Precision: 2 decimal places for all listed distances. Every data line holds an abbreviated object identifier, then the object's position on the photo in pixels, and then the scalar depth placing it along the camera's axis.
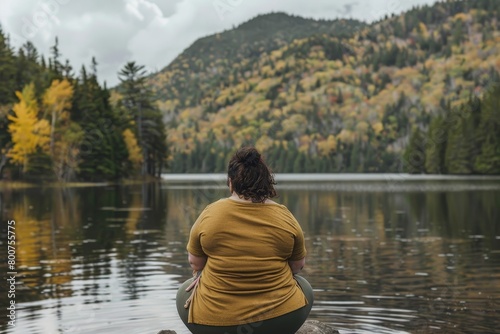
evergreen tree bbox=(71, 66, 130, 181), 88.12
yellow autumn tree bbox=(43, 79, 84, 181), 81.94
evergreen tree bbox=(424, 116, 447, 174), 155.88
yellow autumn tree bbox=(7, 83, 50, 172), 77.50
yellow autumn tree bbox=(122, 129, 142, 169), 99.38
